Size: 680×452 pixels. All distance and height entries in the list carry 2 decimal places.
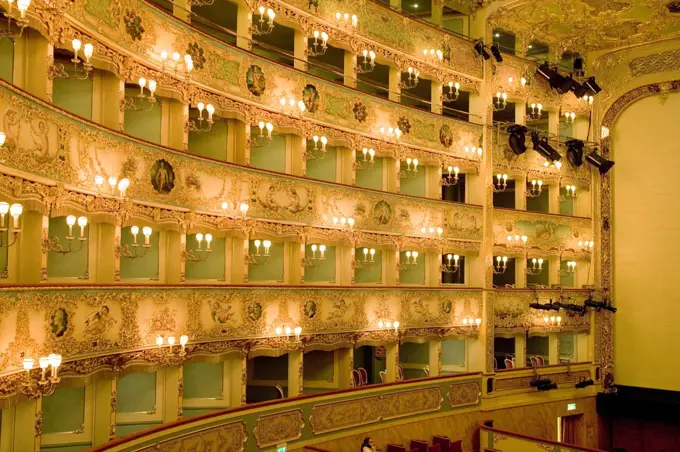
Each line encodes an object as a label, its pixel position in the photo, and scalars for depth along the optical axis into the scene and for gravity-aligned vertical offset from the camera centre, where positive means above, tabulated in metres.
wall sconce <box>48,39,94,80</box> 10.18 +2.78
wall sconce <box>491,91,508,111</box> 22.66 +5.19
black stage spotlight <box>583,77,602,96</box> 24.50 +5.95
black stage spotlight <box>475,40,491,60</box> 22.19 +6.46
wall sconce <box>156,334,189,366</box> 13.00 -1.66
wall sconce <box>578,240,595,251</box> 25.08 +0.68
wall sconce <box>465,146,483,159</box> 22.03 +3.38
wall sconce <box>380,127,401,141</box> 19.62 +3.48
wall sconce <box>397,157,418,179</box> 20.49 +2.75
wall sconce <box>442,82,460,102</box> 21.31 +5.18
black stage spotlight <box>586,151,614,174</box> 24.84 +3.46
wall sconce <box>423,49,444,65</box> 21.06 +5.96
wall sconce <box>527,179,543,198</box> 24.02 +2.61
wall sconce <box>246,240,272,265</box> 15.95 +0.13
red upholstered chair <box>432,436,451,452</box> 19.27 -4.74
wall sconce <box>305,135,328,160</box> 17.44 +2.82
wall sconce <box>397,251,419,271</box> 20.62 +0.01
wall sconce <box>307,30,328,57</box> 17.38 +5.39
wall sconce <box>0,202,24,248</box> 8.12 +0.55
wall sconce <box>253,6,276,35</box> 15.62 +5.49
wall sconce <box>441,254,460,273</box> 21.01 -0.10
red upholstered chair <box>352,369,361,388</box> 19.17 -3.15
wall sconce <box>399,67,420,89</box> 20.34 +5.33
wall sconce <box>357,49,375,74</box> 18.59 +5.50
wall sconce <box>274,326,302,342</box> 15.98 -1.53
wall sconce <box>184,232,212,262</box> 14.44 +0.16
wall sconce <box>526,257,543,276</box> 23.98 -0.14
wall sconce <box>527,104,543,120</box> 23.91 +5.10
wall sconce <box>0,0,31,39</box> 8.34 +2.84
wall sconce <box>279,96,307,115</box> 16.84 +3.60
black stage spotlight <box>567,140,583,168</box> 24.81 +3.79
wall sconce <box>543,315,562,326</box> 23.59 -1.83
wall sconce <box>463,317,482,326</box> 21.36 -1.71
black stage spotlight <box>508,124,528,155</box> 22.70 +3.89
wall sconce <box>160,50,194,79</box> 13.72 +3.74
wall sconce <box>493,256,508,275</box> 22.52 +0.01
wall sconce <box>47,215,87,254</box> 10.58 +0.28
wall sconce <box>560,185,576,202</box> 25.25 +2.49
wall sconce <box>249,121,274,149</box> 16.00 +2.88
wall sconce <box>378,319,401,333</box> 18.86 -1.62
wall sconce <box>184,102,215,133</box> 14.47 +2.85
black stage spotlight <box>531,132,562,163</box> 23.03 +3.62
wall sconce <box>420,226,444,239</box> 20.61 +0.89
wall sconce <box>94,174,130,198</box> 11.58 +1.22
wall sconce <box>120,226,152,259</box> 12.68 +0.22
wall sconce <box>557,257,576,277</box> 25.58 -0.22
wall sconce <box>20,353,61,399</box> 9.40 -1.58
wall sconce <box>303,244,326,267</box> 18.27 +0.06
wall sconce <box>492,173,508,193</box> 22.58 +2.55
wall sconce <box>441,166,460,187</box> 21.19 +2.61
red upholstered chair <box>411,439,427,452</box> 18.44 -4.64
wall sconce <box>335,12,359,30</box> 18.55 +6.12
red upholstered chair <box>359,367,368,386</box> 19.98 -3.12
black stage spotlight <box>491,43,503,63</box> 22.09 +6.31
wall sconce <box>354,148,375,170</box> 19.55 +2.77
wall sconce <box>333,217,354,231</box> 17.98 +0.98
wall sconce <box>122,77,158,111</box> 12.52 +2.95
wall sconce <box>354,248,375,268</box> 19.38 +0.05
